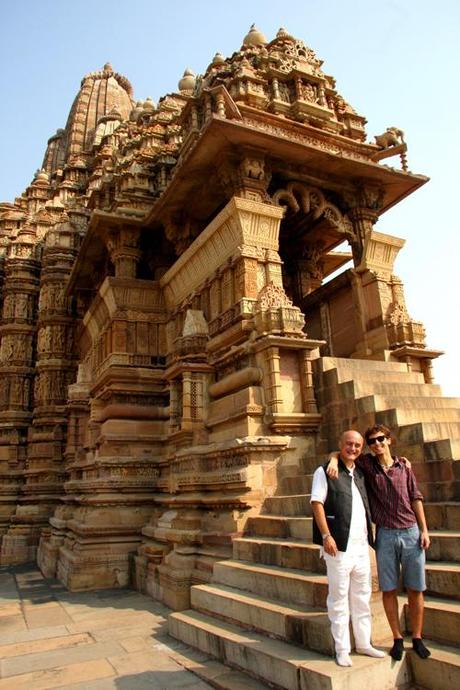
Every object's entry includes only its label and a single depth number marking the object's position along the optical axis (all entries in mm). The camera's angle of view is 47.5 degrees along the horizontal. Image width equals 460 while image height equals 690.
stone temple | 5309
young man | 3906
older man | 3918
